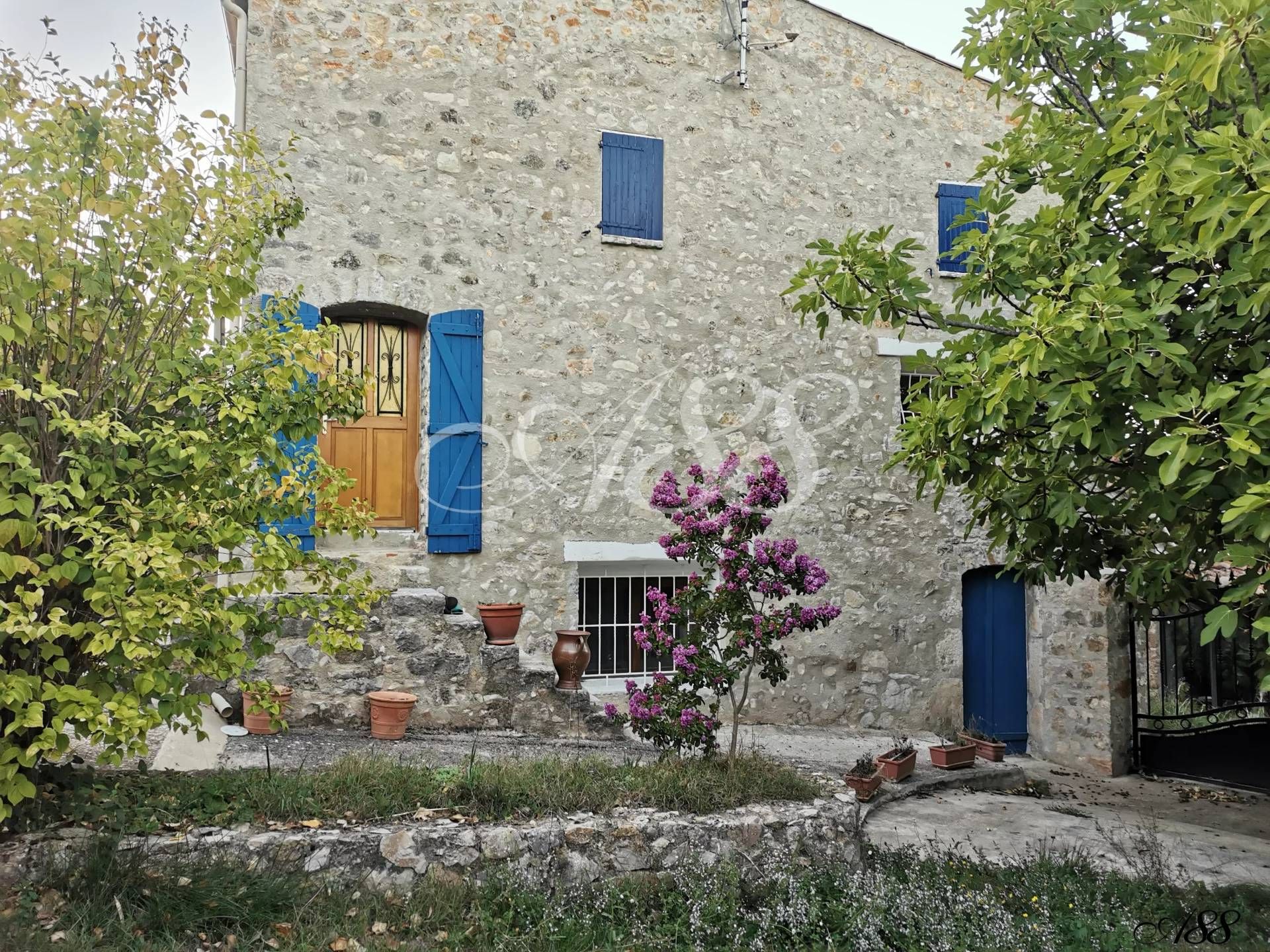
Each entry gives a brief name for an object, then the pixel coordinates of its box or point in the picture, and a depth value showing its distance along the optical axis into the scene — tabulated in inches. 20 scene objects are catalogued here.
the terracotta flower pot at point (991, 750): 319.6
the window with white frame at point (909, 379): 338.3
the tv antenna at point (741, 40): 334.0
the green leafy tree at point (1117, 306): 133.0
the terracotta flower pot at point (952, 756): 299.6
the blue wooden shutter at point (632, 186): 318.0
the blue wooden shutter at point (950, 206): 362.0
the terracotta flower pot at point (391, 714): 245.6
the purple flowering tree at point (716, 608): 213.5
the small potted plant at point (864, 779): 255.3
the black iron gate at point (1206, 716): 307.4
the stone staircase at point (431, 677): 252.7
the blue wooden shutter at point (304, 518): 261.1
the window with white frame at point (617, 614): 314.7
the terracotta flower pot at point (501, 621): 273.7
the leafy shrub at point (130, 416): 129.8
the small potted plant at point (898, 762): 278.8
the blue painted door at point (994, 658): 363.3
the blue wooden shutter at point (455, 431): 289.9
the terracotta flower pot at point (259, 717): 236.2
